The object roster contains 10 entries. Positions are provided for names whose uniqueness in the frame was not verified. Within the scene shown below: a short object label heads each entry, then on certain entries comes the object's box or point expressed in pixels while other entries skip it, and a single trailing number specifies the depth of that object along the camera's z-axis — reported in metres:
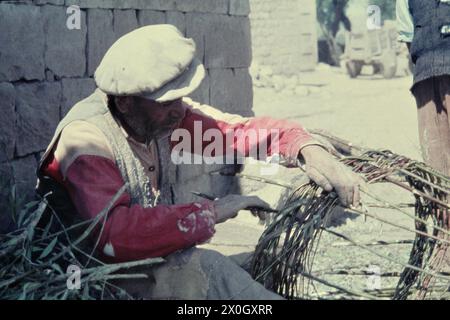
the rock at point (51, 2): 4.55
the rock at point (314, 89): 19.50
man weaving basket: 2.98
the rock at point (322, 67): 25.05
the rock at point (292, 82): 19.53
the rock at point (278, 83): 18.97
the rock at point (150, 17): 5.90
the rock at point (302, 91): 18.94
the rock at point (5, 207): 3.95
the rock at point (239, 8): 7.35
